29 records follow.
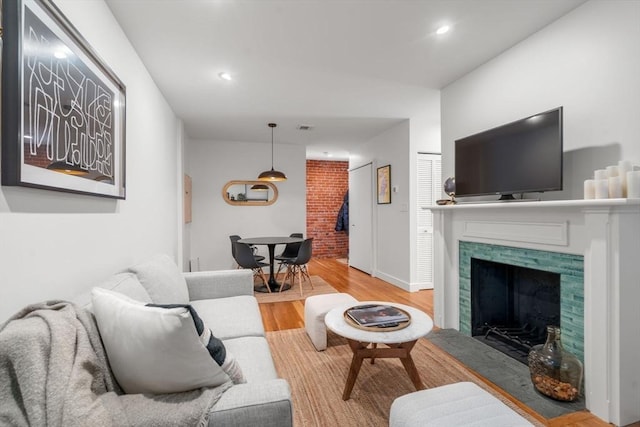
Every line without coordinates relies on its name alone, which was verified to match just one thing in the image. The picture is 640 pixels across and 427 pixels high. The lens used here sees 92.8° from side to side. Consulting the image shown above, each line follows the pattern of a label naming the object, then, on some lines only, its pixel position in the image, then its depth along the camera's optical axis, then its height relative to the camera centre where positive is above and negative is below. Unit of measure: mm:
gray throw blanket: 788 -470
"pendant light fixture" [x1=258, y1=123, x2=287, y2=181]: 4629 +570
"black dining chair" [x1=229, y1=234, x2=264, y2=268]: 4552 -437
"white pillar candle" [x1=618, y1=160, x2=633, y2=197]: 1676 +237
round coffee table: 1729 -714
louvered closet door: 4434 -38
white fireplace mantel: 1673 -460
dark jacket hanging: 7445 -104
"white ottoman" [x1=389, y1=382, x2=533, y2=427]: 1158 -797
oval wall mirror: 5676 +375
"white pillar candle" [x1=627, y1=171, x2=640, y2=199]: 1629 +142
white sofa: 952 -614
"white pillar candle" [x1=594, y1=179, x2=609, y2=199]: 1743 +131
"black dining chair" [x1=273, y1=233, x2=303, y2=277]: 5020 -616
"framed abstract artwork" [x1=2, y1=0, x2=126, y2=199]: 1053 +466
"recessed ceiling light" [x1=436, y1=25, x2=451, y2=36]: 2229 +1354
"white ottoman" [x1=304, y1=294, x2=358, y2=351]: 2556 -859
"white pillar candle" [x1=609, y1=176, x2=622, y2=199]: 1682 +137
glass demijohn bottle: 1840 -972
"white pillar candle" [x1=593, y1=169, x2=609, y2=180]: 1767 +219
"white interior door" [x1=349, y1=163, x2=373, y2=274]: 5582 -105
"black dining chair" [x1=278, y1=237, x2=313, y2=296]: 4367 -615
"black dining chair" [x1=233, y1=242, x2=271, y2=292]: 4207 -606
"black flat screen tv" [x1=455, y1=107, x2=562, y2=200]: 2031 +414
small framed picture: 4898 +460
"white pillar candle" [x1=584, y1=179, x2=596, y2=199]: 1801 +135
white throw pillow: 953 -439
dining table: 4449 -505
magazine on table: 1895 -678
